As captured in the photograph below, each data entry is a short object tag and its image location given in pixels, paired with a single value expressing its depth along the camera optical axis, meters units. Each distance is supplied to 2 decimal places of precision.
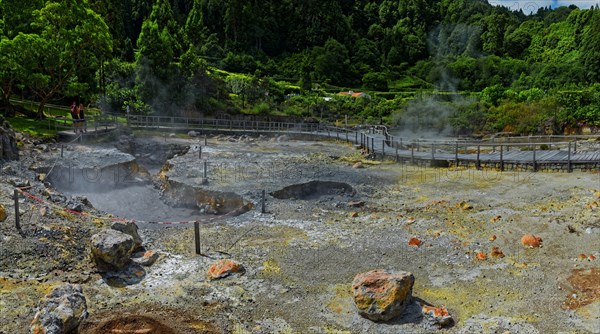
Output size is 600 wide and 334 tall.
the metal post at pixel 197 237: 12.26
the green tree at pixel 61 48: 27.82
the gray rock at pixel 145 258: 11.55
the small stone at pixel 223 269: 11.00
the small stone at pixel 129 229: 12.43
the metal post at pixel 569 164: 21.01
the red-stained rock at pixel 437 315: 8.87
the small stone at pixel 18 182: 15.59
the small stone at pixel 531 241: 12.09
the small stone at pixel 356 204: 17.56
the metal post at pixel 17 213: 11.83
